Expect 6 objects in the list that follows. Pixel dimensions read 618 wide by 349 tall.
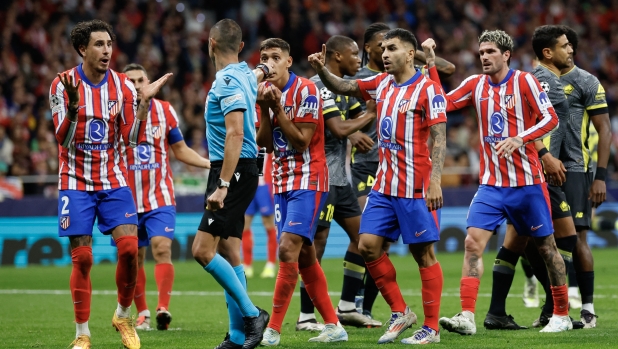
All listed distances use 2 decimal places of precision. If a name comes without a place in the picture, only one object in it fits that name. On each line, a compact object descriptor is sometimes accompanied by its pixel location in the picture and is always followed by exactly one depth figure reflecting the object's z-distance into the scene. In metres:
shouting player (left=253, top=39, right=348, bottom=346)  14.52
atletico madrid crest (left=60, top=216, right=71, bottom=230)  14.13
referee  13.04
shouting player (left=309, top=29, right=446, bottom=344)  14.37
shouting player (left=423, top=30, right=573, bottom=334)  15.23
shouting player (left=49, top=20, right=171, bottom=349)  14.11
